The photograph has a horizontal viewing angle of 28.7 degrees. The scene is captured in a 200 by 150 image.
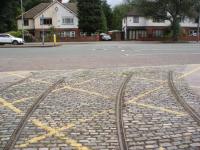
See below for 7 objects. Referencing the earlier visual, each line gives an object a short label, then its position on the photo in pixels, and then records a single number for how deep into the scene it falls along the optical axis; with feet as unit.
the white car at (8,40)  170.30
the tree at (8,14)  240.32
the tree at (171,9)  214.48
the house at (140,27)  280.72
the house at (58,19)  266.77
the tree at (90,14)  238.68
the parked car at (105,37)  252.38
